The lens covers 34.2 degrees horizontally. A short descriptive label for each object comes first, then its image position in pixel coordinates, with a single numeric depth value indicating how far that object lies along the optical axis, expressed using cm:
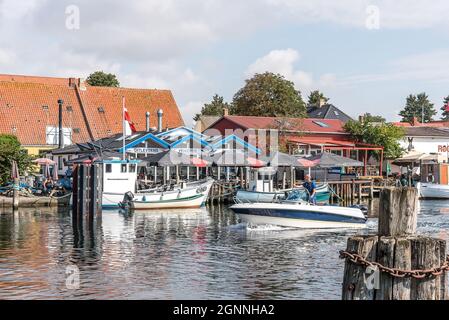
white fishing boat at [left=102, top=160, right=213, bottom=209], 4631
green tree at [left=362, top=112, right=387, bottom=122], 7669
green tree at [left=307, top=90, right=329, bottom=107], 11275
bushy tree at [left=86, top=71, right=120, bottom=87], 9456
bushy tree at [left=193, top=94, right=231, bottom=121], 10329
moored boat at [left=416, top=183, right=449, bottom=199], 6112
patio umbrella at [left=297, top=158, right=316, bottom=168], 5497
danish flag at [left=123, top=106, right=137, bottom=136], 4891
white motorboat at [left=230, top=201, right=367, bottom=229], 3128
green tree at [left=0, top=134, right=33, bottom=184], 5206
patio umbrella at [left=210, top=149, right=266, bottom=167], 5271
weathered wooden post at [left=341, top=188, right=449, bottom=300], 840
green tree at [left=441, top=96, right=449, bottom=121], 13338
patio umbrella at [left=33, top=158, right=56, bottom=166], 5566
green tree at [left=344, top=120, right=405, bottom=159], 7250
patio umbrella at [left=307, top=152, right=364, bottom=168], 5675
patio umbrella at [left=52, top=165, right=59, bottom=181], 5706
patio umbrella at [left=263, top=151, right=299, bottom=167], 5309
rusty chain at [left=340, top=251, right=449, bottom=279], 836
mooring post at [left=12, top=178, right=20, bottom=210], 4472
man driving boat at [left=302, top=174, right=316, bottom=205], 3206
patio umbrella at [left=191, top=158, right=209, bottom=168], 5109
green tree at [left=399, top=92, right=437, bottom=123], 16612
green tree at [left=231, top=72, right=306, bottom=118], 8319
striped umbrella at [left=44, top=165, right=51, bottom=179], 5475
